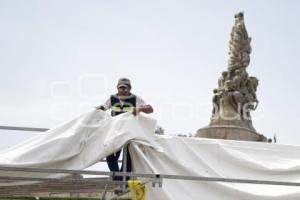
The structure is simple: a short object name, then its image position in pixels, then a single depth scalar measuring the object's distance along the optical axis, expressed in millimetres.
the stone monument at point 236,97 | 17094
